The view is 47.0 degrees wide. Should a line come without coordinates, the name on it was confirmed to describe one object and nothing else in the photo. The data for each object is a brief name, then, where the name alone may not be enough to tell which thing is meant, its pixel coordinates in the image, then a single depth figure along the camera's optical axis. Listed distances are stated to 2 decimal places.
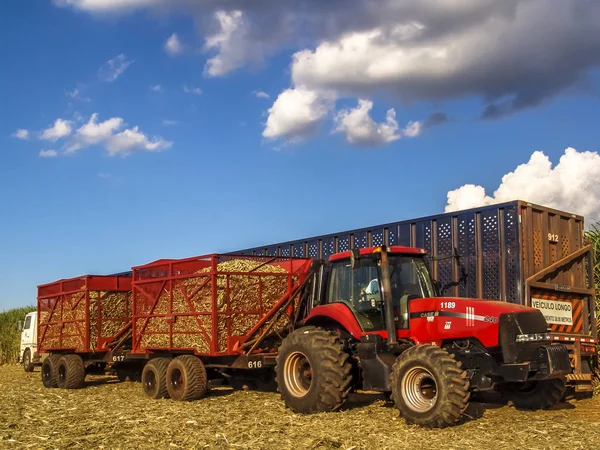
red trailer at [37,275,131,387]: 15.26
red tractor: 8.55
